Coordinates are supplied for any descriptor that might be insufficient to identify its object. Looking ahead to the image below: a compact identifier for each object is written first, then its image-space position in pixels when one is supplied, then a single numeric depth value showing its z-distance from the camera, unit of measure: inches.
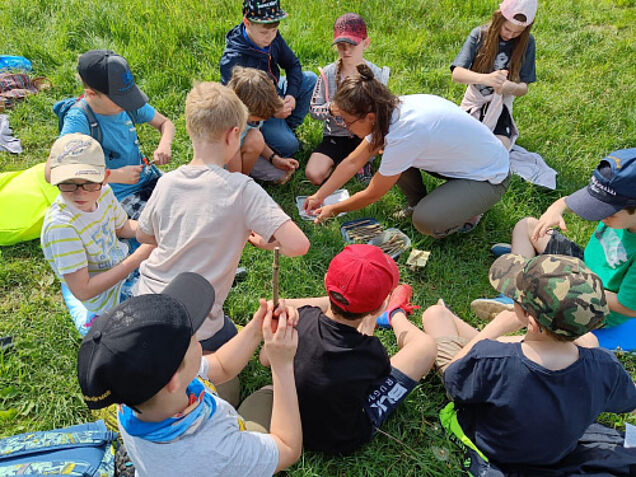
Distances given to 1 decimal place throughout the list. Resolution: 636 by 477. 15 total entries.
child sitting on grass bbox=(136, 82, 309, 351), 90.7
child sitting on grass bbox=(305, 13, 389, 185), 161.2
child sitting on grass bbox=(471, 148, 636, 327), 101.3
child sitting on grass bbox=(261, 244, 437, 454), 84.8
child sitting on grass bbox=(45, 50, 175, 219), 115.3
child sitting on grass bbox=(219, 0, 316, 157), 151.2
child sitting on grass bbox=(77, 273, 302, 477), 51.5
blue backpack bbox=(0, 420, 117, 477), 75.0
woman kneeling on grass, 127.6
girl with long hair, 157.9
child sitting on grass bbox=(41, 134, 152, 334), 94.8
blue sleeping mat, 118.6
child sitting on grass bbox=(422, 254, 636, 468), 73.0
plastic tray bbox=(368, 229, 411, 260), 146.0
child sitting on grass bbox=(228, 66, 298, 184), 136.1
